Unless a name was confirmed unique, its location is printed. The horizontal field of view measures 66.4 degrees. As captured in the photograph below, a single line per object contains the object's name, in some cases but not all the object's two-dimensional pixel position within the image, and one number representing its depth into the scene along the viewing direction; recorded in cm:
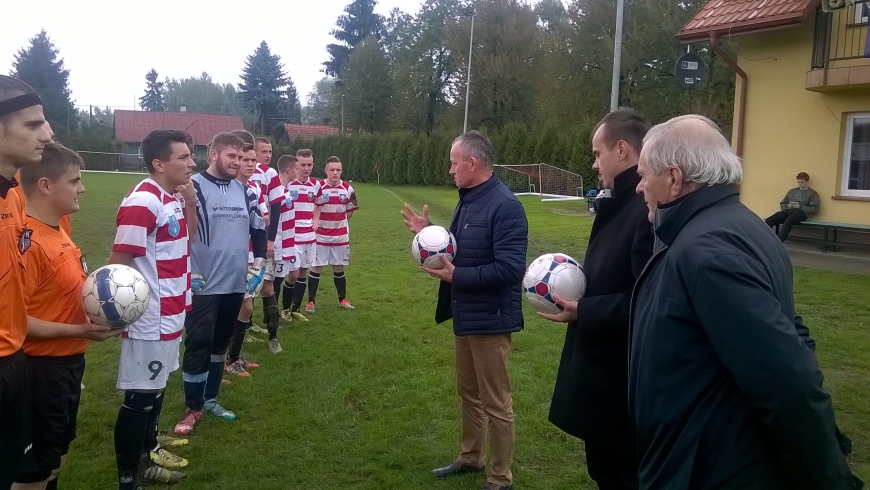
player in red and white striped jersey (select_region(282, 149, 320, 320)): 880
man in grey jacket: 1408
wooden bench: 1352
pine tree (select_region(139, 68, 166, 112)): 10288
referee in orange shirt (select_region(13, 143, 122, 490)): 321
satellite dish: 1541
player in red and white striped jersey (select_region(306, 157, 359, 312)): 915
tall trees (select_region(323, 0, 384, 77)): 7269
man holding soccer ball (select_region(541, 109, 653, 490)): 306
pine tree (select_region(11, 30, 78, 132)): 6270
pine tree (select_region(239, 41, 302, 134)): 7381
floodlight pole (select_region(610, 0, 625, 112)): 1714
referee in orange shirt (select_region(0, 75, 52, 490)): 249
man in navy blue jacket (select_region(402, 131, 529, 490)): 405
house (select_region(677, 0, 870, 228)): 1376
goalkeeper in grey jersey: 501
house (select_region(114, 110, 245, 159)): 6075
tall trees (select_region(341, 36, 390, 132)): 5975
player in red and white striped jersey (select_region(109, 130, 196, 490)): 390
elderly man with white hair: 190
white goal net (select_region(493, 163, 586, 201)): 3077
